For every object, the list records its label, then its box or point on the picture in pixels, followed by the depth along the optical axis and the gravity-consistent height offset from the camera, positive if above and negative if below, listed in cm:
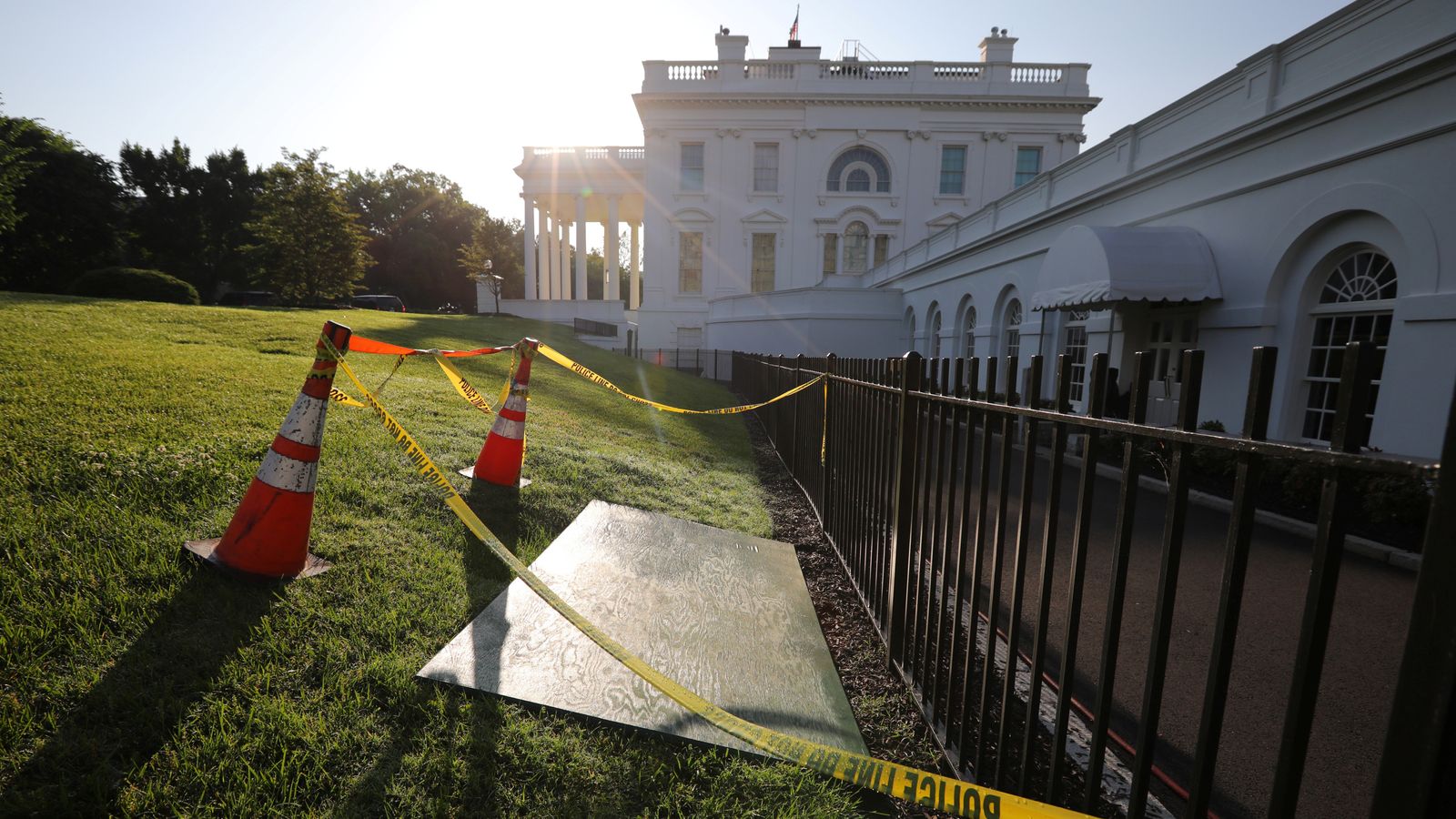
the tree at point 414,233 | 5553 +796
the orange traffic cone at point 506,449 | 505 -99
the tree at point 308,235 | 2881 +378
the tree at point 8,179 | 1662 +343
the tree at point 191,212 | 4069 +660
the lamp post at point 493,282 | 3664 +261
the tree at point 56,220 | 3084 +440
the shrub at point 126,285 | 2023 +76
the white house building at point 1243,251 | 768 +191
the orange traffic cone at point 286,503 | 292 -89
